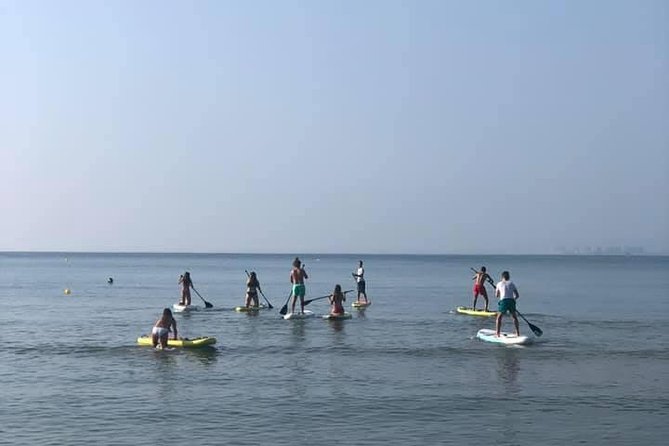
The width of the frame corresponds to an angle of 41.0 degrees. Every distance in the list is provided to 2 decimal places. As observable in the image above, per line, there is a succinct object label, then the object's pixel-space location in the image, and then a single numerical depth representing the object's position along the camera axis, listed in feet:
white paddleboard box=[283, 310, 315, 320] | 118.21
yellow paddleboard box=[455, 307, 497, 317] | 123.85
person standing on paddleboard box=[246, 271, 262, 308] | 132.77
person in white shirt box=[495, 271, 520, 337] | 86.99
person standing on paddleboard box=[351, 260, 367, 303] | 151.59
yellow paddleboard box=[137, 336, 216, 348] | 83.41
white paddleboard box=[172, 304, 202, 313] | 136.82
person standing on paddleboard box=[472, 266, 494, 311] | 125.34
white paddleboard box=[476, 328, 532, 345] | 87.30
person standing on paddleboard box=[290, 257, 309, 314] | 117.29
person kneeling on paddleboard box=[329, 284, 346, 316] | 115.85
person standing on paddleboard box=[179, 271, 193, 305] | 138.34
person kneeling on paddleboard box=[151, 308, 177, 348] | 82.89
